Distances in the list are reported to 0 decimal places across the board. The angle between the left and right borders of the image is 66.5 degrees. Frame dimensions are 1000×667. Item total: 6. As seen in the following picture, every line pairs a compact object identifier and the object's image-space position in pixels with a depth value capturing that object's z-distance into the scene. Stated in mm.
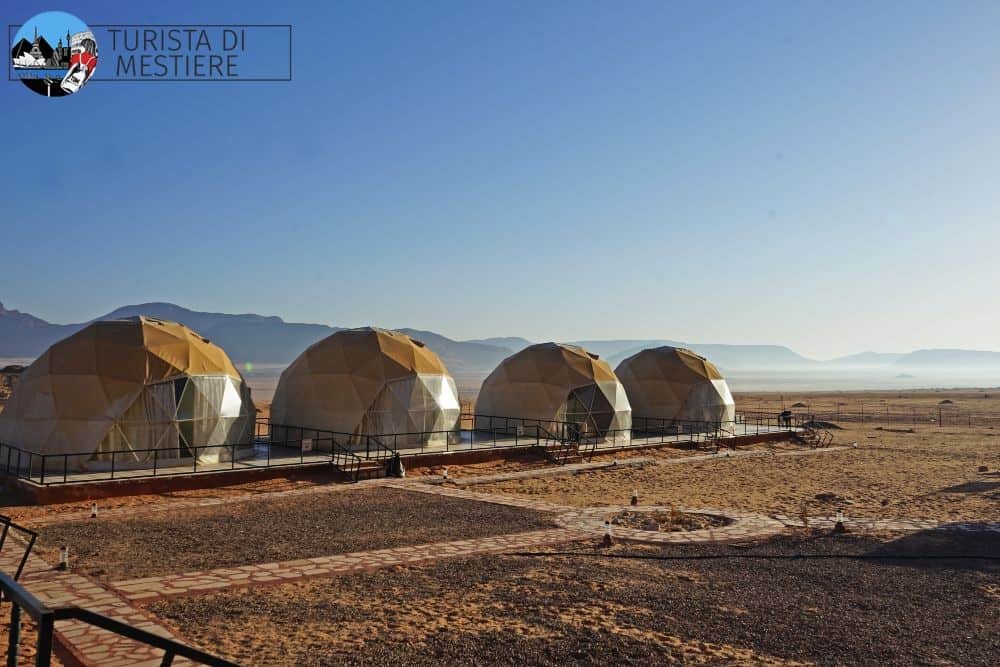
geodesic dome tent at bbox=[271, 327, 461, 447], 25609
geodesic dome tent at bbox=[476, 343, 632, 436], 31125
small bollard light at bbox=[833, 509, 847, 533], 14910
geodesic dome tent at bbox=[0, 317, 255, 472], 20516
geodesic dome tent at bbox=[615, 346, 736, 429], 36438
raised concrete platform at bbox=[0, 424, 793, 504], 17938
